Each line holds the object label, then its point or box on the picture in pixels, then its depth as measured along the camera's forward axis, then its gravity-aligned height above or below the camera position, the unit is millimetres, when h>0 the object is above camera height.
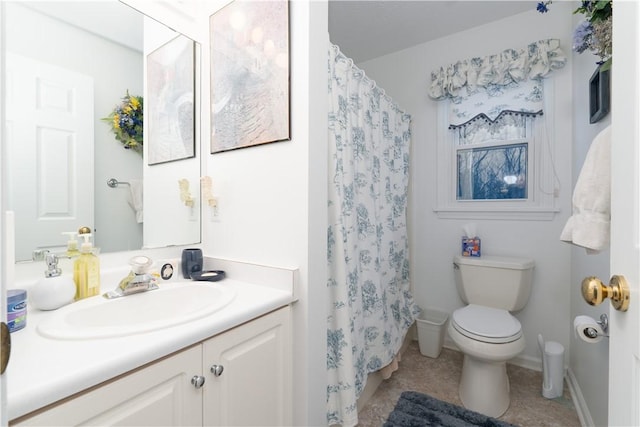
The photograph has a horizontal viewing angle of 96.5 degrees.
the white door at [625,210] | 472 +2
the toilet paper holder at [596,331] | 723 -322
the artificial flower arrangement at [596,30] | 969 +663
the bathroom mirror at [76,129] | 917 +289
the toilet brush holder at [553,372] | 1689 -960
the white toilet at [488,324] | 1530 -650
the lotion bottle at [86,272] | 958 -208
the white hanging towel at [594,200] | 761 +31
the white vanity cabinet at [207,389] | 568 -440
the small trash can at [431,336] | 2134 -940
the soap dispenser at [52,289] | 852 -238
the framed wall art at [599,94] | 1188 +521
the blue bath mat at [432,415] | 1477 -1096
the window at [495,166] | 1983 +339
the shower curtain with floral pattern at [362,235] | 1287 -135
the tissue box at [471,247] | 2098 -264
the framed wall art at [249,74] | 1104 +574
